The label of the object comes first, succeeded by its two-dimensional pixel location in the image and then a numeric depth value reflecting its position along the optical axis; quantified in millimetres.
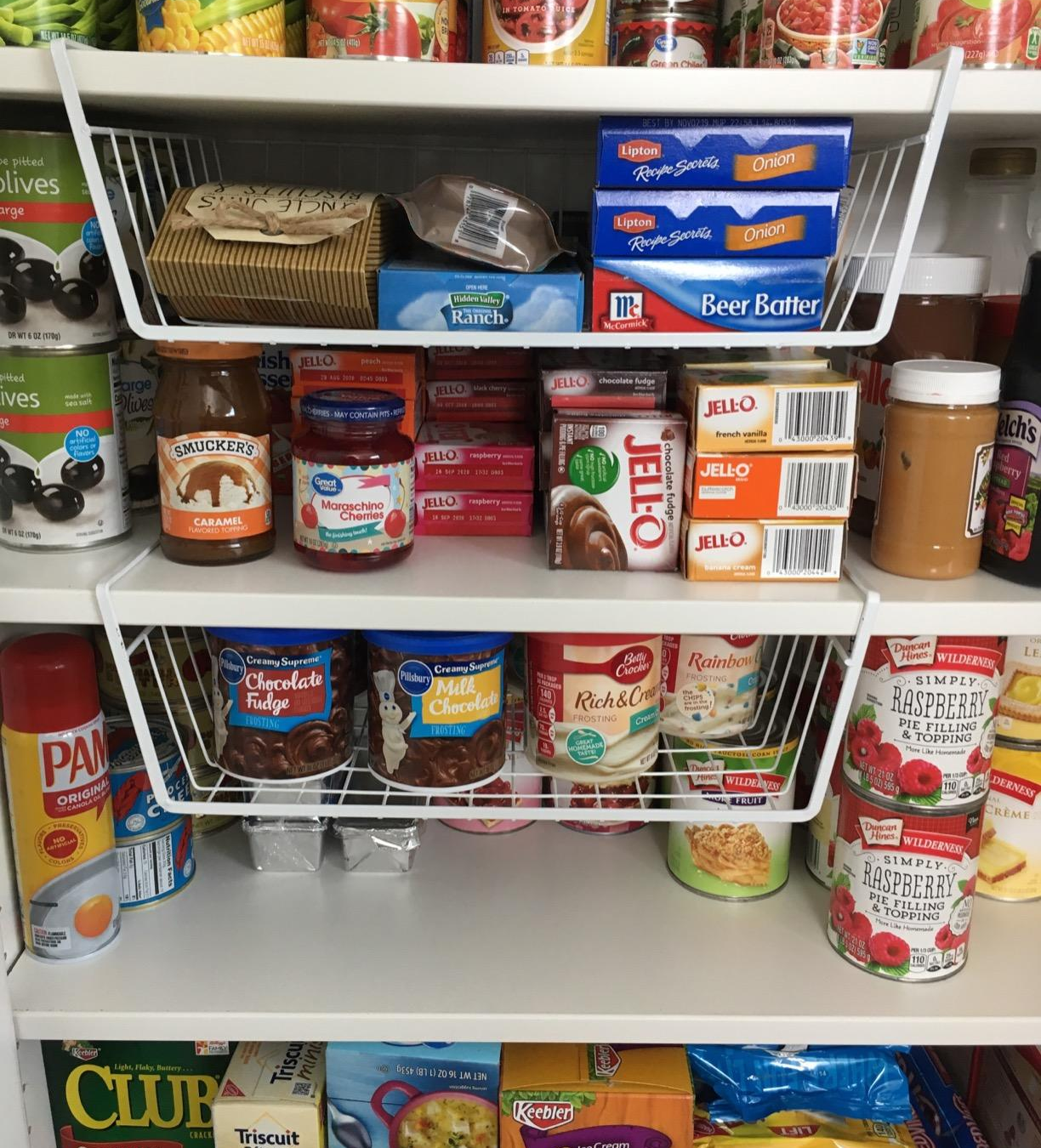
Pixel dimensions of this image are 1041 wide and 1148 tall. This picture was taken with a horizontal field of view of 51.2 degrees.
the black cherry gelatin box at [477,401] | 1209
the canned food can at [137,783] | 1162
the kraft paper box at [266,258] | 925
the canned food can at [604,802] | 1343
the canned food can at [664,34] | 952
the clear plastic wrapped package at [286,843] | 1261
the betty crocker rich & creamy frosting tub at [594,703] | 1051
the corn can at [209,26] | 869
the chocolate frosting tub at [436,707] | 1031
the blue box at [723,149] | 906
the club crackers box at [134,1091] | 1187
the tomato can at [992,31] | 889
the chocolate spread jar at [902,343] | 1127
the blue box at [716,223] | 919
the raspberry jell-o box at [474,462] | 1113
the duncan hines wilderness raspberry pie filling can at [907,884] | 1080
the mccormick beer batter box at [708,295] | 929
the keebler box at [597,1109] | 1130
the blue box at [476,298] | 926
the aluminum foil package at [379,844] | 1265
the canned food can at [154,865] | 1190
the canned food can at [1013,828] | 1207
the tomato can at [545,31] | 881
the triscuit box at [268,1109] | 1132
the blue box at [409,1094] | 1139
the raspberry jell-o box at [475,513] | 1140
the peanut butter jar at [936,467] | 966
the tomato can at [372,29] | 868
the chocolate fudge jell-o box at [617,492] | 1004
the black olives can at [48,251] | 958
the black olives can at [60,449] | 1011
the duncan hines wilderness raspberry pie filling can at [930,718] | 1043
